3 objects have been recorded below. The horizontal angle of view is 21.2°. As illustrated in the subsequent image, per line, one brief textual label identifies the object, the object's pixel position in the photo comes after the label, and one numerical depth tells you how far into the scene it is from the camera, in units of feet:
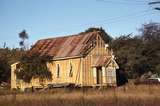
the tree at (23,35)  339.77
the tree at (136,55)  205.26
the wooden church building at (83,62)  168.45
